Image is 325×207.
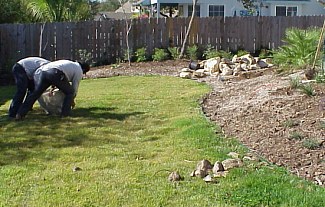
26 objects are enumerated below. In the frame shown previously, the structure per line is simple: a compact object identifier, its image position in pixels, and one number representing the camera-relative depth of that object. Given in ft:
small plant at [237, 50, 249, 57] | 58.50
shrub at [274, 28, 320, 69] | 39.41
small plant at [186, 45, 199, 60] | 58.91
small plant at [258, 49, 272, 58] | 58.80
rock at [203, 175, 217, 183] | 17.72
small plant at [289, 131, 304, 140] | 21.20
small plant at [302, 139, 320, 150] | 20.04
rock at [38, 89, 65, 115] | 30.86
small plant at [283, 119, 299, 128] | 22.88
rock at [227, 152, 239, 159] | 20.21
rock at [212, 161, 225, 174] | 18.51
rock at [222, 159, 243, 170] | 18.86
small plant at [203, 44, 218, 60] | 57.16
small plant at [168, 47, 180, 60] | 59.57
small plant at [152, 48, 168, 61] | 58.49
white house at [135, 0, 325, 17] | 101.65
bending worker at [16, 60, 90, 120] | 28.96
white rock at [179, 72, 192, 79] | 46.29
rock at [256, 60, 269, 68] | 47.50
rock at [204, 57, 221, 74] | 47.26
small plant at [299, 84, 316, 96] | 27.25
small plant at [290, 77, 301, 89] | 29.66
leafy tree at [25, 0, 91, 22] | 69.62
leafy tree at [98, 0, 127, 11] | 233.96
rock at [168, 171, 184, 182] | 18.16
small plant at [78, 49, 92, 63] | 58.80
